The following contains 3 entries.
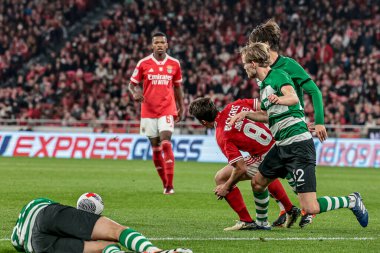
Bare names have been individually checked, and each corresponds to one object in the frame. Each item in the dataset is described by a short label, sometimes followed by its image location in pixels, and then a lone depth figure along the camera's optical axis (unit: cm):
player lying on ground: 1303
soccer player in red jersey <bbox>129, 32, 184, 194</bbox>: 2995
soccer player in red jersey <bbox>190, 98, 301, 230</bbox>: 1945
